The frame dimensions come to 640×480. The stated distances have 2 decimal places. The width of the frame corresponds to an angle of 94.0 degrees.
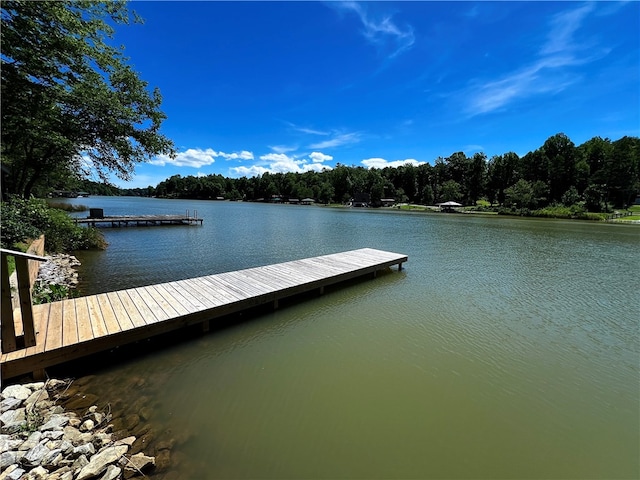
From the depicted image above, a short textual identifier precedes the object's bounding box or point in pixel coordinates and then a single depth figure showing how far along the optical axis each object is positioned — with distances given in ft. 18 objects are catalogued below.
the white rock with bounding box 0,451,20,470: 8.62
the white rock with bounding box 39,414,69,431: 10.19
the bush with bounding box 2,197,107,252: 26.22
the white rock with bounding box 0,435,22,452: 9.12
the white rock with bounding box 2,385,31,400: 11.20
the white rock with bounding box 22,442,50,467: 8.81
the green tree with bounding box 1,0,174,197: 23.12
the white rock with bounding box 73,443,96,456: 9.36
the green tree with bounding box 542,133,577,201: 161.38
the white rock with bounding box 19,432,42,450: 9.29
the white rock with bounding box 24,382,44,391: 12.05
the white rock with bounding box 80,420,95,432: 10.56
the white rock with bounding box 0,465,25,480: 8.25
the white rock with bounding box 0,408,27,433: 9.88
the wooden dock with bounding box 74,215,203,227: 80.49
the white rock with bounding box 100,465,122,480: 8.74
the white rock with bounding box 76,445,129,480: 8.70
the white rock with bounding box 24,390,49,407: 11.26
